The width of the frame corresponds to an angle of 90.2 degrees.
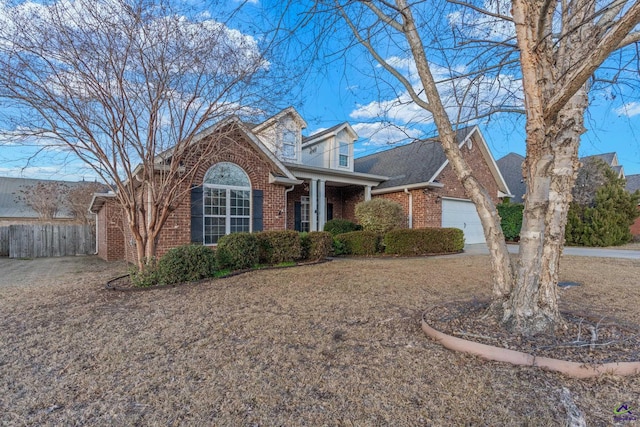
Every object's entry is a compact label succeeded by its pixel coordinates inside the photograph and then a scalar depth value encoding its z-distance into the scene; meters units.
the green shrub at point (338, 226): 12.27
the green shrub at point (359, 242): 10.67
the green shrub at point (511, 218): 15.48
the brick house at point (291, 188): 9.10
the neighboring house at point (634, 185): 20.53
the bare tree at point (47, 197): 18.45
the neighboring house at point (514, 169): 20.83
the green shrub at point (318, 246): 9.18
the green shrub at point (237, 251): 7.45
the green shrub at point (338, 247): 10.65
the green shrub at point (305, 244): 9.14
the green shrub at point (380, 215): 11.16
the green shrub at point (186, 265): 6.10
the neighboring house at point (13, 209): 25.42
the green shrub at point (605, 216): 14.14
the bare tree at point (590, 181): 14.62
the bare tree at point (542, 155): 2.94
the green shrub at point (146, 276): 6.00
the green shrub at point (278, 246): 8.27
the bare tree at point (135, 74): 5.20
